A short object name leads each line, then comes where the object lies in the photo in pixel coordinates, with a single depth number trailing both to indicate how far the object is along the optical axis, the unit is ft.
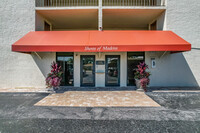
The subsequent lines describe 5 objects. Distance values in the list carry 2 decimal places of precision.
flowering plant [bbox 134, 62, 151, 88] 21.70
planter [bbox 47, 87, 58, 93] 22.14
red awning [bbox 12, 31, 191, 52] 18.95
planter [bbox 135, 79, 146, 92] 22.17
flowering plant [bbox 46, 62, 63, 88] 21.30
